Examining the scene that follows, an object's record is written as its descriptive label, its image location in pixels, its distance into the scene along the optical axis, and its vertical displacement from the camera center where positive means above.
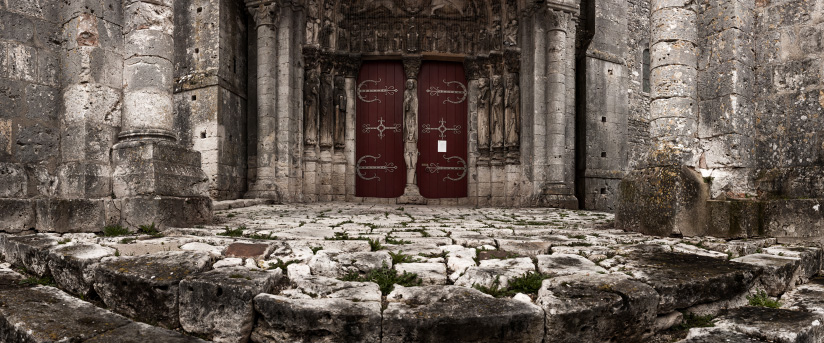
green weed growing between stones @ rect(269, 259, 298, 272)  2.89 -0.55
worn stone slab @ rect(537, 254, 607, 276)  2.84 -0.57
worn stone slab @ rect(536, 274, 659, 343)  2.23 -0.64
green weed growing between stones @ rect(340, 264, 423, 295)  2.61 -0.59
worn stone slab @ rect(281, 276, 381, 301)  2.41 -0.60
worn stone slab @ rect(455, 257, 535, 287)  2.65 -0.57
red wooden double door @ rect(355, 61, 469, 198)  11.00 +0.79
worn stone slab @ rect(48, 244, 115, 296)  2.91 -0.57
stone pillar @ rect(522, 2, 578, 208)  10.16 +1.27
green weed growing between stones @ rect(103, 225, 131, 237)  4.25 -0.53
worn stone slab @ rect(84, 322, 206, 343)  2.18 -0.74
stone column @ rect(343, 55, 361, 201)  10.85 +1.13
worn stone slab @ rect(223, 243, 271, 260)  3.12 -0.51
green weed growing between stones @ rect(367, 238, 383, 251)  3.37 -0.52
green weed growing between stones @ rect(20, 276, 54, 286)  3.19 -0.72
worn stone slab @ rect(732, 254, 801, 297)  2.99 -0.64
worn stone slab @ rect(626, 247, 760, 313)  2.56 -0.58
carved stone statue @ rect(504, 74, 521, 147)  10.60 +1.23
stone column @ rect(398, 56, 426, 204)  10.70 +0.72
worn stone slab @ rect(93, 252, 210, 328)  2.50 -0.59
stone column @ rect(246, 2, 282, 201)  9.81 +1.58
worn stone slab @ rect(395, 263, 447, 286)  2.73 -0.57
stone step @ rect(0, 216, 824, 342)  2.19 -0.60
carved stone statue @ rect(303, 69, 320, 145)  10.35 +1.30
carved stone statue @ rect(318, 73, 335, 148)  10.51 +1.15
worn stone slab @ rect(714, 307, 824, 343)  2.21 -0.72
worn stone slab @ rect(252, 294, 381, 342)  2.16 -0.66
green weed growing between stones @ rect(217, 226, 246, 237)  4.11 -0.53
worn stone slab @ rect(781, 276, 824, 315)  2.72 -0.75
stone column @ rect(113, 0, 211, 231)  4.54 +0.24
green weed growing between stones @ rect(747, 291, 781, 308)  2.76 -0.74
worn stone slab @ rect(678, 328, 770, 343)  2.20 -0.75
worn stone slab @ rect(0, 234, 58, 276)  3.35 -0.58
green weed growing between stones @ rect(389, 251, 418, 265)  3.01 -0.54
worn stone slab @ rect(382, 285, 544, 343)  2.13 -0.65
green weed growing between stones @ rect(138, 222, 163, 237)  4.32 -0.53
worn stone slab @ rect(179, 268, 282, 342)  2.32 -0.64
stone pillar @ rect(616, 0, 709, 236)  4.36 +0.22
